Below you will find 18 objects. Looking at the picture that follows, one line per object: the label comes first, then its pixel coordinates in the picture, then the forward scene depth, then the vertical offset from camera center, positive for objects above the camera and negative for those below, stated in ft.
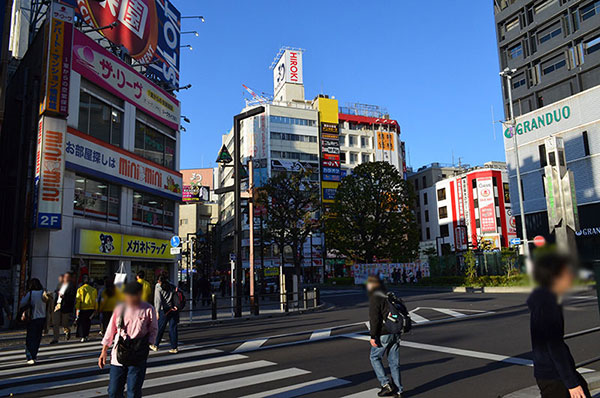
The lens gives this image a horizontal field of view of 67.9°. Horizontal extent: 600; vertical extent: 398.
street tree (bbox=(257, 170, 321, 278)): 129.90 +18.40
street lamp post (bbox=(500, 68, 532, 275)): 108.73 +44.56
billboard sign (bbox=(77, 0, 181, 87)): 79.28 +47.41
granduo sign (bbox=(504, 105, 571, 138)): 125.90 +41.36
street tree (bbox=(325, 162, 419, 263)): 149.79 +16.78
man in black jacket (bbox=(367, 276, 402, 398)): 19.70 -3.64
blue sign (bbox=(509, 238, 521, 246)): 115.29 +5.30
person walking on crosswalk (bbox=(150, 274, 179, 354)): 33.58 -2.33
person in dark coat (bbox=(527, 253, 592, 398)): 11.04 -2.50
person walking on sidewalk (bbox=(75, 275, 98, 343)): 39.47 -2.57
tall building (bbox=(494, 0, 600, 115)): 119.85 +61.23
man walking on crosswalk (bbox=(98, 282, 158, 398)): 15.60 -2.48
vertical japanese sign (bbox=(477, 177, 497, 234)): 228.43 +29.89
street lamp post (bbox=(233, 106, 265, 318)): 63.61 +8.91
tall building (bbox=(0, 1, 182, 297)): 58.54 +17.83
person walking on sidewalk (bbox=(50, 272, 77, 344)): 37.29 -3.60
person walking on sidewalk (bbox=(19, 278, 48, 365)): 30.27 -2.55
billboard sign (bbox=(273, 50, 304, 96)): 281.33 +126.58
